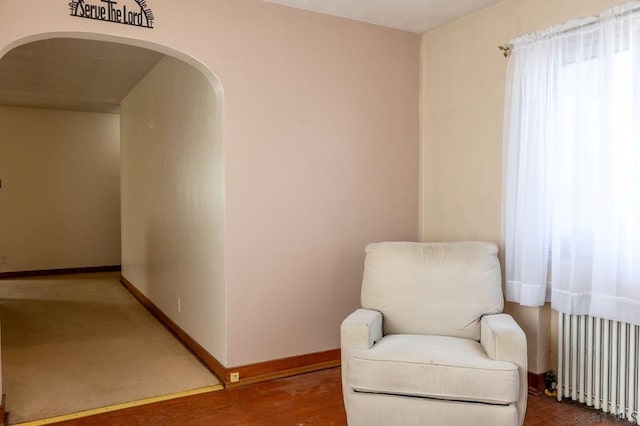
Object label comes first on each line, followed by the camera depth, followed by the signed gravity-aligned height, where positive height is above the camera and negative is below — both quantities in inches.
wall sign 102.0 +39.4
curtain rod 93.2 +35.3
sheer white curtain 95.0 +5.9
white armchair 86.4 -29.8
